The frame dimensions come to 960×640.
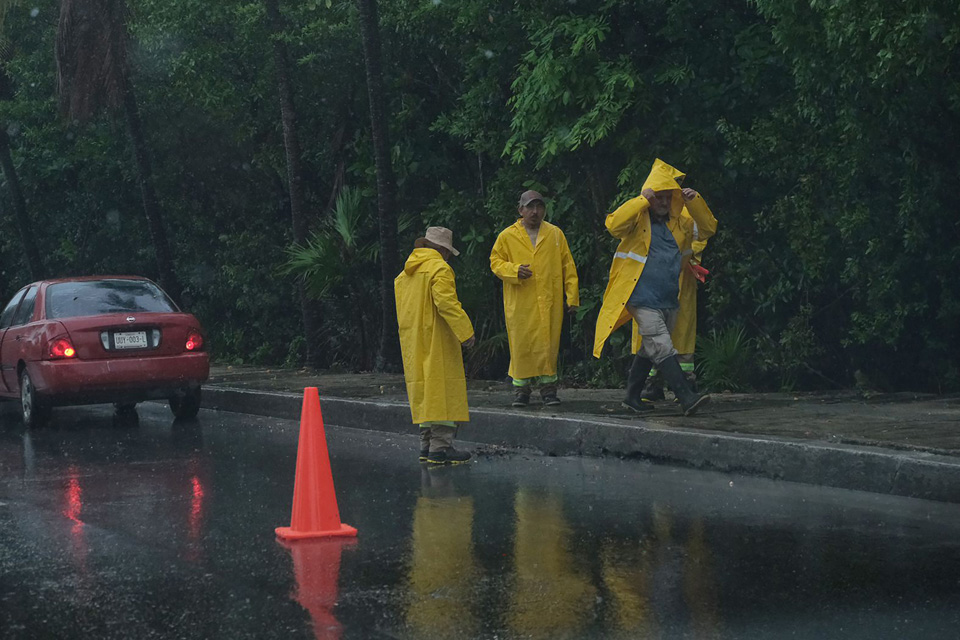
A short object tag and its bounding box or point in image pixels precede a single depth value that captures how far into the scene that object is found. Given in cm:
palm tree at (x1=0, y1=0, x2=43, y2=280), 2677
